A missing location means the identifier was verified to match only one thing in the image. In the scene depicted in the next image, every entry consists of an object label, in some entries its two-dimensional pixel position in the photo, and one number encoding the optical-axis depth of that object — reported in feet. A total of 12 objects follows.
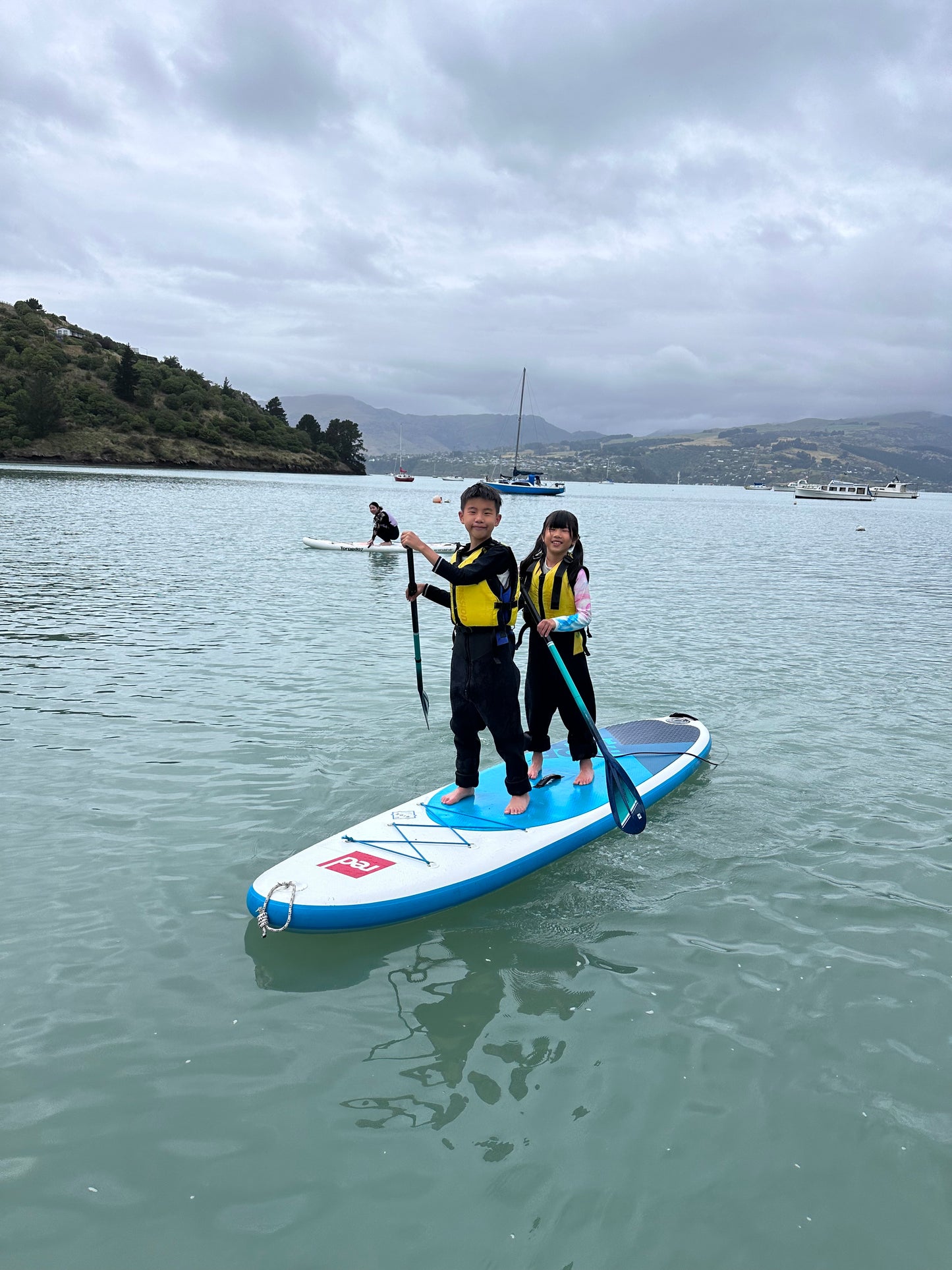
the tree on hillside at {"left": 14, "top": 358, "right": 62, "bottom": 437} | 317.63
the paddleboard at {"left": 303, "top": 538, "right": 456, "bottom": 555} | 95.45
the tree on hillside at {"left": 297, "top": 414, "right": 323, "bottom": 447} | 488.85
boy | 19.24
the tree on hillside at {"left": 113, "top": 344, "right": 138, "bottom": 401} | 388.98
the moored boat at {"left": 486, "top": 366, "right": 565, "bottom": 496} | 339.98
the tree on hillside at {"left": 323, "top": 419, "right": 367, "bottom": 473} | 488.44
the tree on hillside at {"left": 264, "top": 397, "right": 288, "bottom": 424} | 495.00
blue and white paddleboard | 17.40
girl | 21.93
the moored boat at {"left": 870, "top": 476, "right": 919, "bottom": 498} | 549.46
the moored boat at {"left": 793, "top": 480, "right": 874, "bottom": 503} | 457.68
